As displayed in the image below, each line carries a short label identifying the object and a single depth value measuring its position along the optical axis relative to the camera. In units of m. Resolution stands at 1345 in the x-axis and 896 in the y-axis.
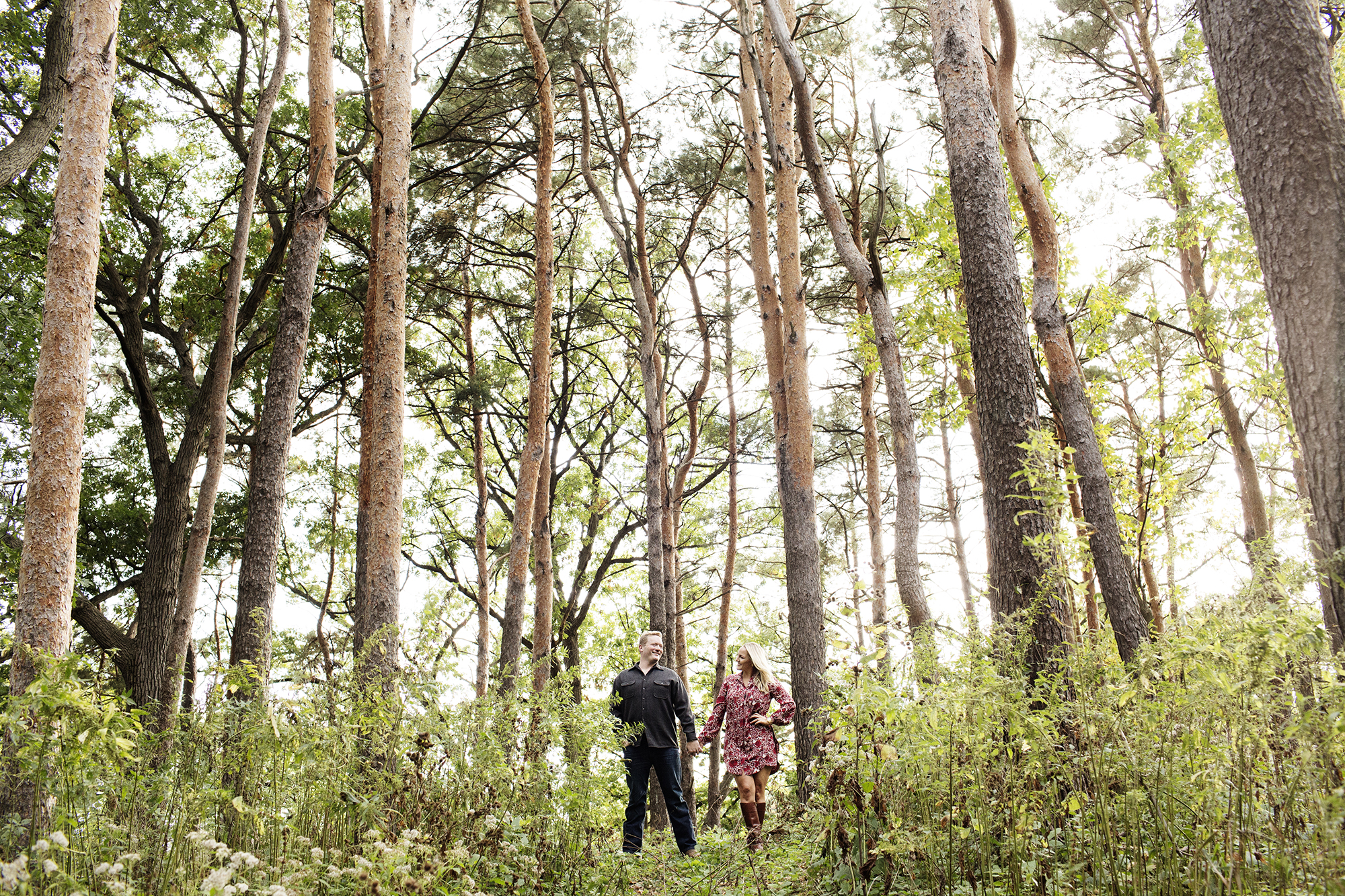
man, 5.78
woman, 6.32
